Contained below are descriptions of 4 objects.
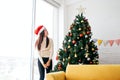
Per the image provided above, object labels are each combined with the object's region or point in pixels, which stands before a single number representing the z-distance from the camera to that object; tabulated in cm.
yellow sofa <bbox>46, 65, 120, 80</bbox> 263
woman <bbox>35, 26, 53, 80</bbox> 348
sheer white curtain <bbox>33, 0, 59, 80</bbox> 403
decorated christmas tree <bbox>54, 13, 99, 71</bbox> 367
